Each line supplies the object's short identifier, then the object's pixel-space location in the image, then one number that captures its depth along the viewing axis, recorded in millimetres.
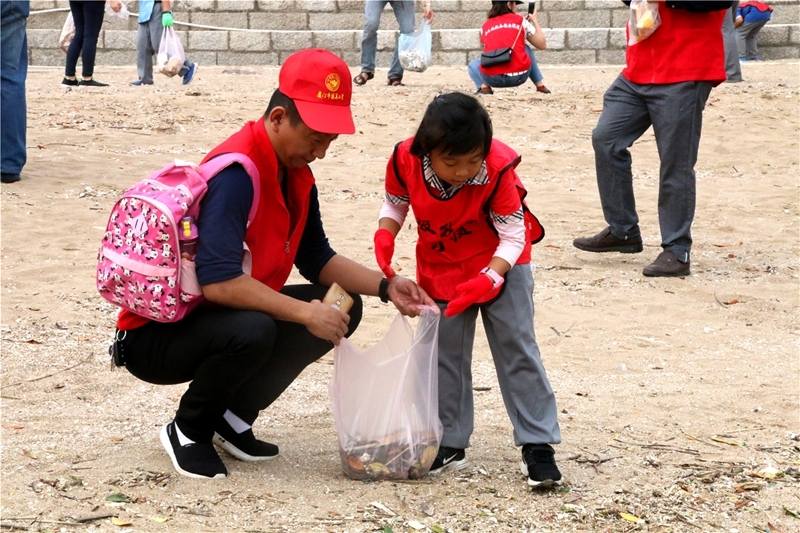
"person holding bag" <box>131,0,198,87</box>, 11094
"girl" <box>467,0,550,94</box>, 9906
